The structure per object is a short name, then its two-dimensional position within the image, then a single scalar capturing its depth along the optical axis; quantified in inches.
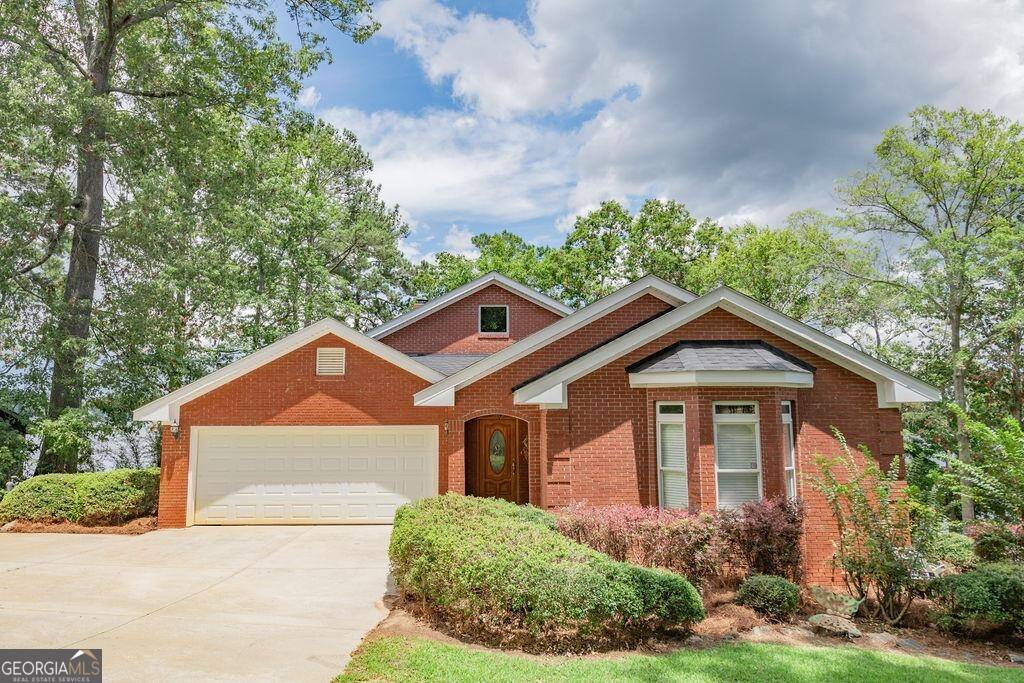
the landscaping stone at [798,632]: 265.3
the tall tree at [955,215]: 781.3
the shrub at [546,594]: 228.4
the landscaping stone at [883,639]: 258.3
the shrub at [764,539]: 314.5
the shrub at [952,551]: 287.1
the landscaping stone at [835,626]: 263.6
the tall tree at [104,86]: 639.1
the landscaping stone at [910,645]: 255.0
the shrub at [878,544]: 283.7
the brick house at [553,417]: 363.6
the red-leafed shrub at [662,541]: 302.4
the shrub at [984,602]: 259.8
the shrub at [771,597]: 279.3
